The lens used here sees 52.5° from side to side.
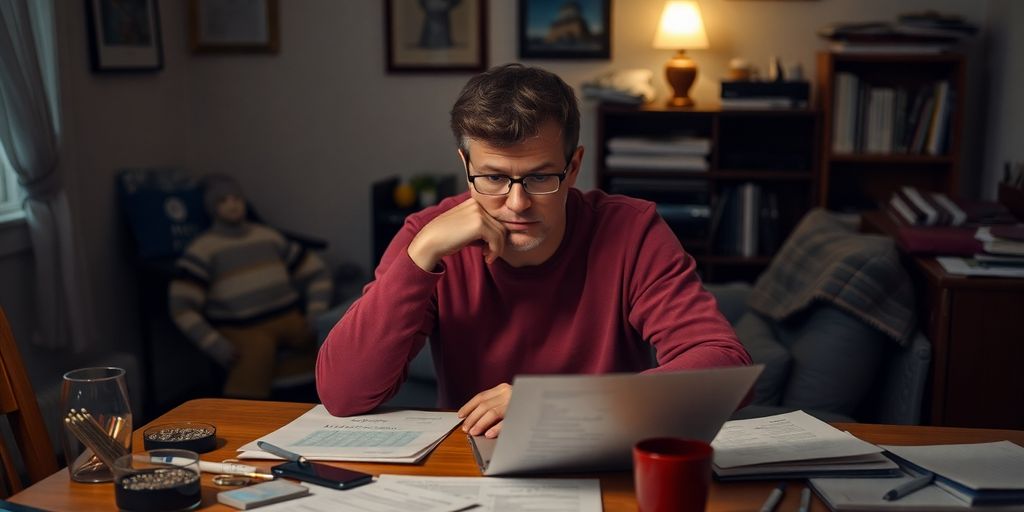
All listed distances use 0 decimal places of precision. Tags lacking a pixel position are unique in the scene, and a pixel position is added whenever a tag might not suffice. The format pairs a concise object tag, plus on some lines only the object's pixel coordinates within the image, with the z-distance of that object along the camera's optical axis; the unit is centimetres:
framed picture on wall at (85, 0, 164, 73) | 356
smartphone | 121
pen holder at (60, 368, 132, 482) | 125
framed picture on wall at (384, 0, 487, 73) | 407
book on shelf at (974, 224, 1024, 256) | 234
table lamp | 371
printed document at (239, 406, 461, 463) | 131
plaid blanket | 236
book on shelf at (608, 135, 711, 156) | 367
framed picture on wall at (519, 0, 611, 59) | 396
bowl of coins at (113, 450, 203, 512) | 112
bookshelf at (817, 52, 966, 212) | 350
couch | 236
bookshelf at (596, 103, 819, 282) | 368
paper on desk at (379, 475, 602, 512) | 115
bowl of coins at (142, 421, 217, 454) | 134
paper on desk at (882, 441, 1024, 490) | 118
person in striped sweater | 352
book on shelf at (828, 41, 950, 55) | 347
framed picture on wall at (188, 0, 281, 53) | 417
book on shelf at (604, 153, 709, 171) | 368
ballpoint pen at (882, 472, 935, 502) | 116
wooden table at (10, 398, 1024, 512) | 117
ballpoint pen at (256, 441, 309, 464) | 127
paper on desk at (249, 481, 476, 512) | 114
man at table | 152
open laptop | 106
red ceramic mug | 101
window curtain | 301
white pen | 124
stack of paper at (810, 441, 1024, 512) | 114
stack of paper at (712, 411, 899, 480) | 124
